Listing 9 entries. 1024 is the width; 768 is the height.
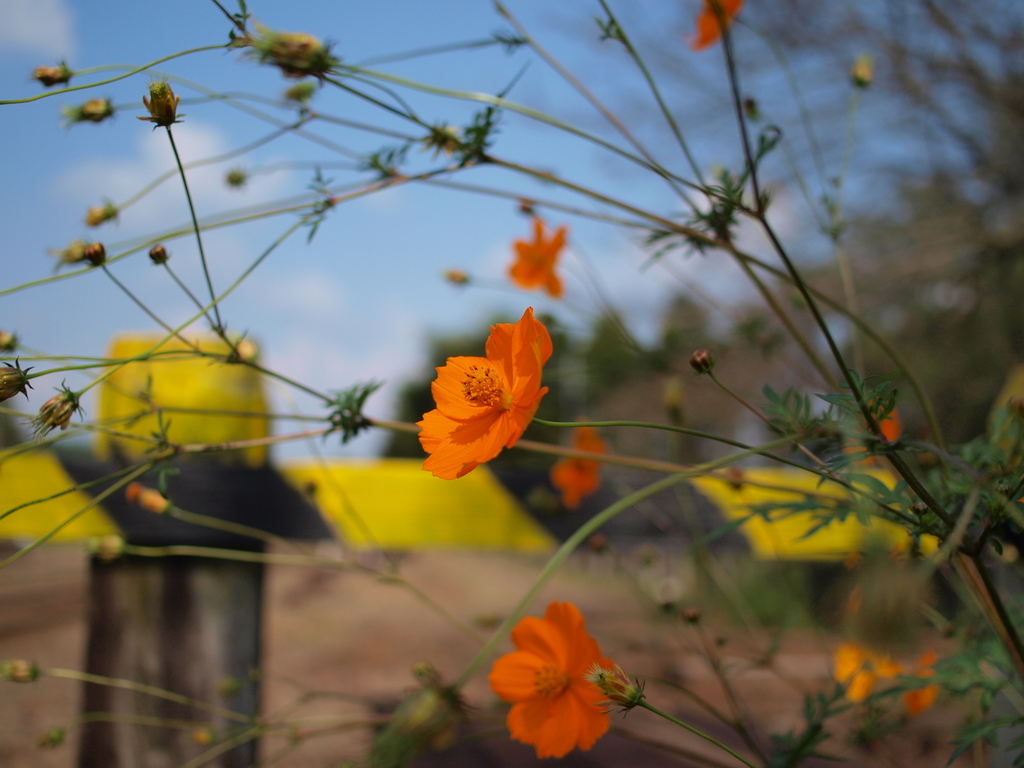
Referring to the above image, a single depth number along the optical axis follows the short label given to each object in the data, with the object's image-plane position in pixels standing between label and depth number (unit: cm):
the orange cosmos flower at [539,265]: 109
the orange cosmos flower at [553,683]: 53
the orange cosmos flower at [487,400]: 46
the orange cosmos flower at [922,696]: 82
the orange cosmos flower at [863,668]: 80
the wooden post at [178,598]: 99
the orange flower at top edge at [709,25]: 67
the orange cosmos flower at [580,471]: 104
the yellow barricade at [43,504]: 96
